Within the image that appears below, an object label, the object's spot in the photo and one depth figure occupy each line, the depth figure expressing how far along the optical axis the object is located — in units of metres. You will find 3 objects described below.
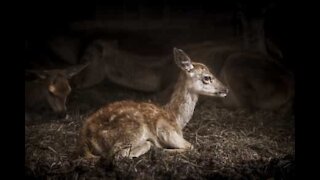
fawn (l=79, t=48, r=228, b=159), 10.74
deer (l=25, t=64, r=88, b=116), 14.80
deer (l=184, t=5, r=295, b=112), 15.84
